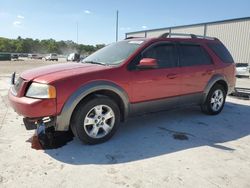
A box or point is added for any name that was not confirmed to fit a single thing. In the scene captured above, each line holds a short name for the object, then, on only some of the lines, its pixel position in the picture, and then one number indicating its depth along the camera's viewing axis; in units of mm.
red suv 2880
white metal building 20287
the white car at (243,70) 14533
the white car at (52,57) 45474
